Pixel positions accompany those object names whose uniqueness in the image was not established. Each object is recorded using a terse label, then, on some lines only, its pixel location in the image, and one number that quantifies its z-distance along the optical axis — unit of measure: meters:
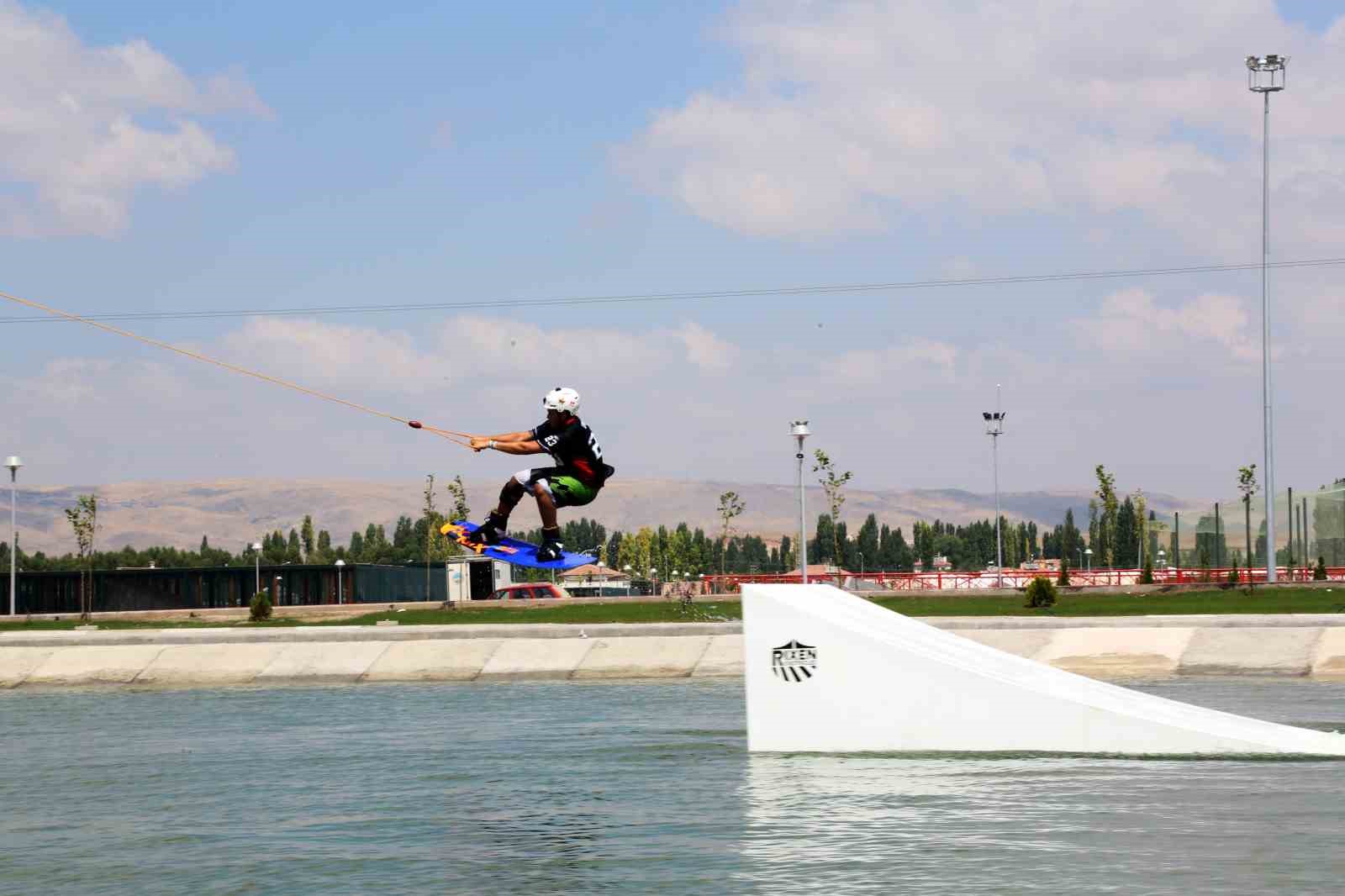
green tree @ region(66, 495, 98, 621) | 88.97
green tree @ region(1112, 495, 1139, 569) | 189.38
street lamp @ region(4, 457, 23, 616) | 61.22
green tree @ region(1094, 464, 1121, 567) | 150.38
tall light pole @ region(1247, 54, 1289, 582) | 61.10
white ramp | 18.84
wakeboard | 19.34
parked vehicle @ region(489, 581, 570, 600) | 83.81
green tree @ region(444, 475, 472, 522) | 136.51
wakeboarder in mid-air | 19.34
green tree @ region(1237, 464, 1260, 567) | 142.50
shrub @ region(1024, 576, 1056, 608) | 48.41
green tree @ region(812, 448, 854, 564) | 126.06
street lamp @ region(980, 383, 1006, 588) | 124.94
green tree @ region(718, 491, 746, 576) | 139.12
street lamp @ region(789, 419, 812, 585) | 53.22
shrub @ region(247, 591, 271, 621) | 54.28
